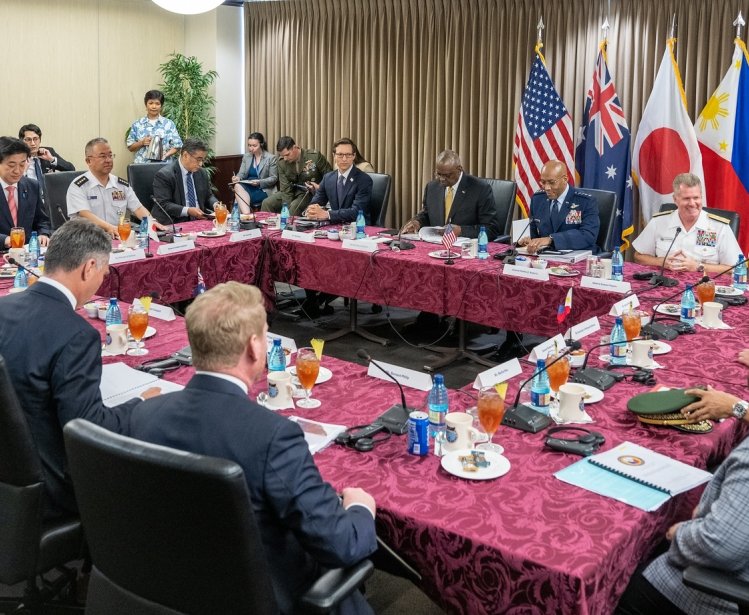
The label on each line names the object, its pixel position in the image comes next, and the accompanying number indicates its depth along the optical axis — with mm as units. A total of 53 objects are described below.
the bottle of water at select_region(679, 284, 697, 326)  3489
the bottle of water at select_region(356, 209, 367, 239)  5477
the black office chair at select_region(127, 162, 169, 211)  6238
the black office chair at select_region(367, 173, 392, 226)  6352
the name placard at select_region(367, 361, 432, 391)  2629
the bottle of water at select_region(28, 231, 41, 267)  4398
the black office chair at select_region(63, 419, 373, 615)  1454
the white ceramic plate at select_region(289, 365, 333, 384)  2741
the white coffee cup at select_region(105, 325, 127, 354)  2993
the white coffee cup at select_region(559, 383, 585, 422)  2406
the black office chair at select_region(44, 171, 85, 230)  5730
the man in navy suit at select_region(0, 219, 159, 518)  2111
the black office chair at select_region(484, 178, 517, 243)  5757
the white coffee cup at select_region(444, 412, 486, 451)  2211
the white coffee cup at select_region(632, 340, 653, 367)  2900
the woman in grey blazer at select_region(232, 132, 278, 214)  8211
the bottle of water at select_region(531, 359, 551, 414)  2514
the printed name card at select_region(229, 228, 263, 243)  5406
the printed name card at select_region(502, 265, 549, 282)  4328
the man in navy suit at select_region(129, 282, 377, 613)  1613
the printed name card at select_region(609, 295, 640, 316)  3591
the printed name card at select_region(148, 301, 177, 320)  3398
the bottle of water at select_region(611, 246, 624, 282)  4303
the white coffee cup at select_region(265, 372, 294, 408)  2539
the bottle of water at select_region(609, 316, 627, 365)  2928
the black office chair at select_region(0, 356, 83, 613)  2002
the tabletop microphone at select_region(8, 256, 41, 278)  3959
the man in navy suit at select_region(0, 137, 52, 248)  4926
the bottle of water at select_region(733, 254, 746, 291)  4094
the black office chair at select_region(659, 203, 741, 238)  4684
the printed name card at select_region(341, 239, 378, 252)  5062
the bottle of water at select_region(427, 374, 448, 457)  2270
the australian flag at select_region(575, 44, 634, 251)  6449
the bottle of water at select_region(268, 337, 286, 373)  2746
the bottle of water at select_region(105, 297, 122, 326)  3246
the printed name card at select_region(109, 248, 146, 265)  4602
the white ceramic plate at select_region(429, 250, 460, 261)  4836
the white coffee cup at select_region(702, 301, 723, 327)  3416
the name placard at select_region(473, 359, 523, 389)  2559
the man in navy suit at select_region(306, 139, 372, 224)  6293
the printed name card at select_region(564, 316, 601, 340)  3143
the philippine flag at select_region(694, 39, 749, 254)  5887
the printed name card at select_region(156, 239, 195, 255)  4902
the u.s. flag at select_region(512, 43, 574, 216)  6750
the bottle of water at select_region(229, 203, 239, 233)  5695
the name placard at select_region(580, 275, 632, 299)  4074
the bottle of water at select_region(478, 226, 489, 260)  4879
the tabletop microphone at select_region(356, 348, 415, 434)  2316
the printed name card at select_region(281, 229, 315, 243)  5406
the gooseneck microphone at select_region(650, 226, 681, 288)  4148
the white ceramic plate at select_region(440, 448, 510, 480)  2053
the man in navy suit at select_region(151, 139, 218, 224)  6133
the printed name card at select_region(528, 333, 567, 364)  2775
